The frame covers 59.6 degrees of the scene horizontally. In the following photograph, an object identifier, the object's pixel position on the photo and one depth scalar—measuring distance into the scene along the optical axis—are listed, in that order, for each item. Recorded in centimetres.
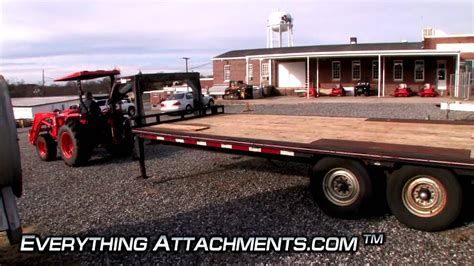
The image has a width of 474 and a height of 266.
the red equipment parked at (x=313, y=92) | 3656
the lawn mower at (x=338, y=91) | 3622
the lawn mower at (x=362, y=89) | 3534
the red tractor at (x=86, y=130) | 1041
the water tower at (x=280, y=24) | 5157
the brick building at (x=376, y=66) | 3372
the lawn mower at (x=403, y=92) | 3362
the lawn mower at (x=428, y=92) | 3281
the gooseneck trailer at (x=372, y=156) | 491
